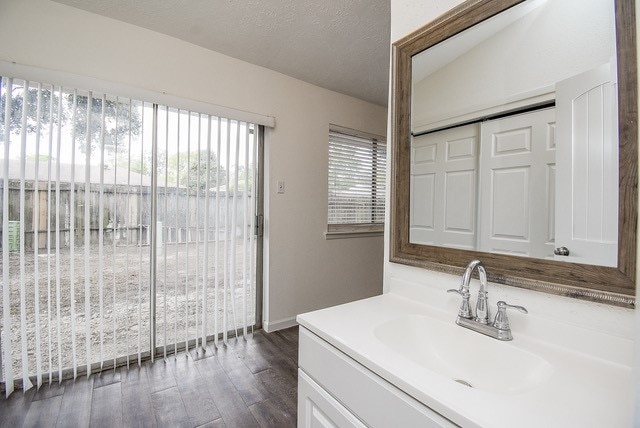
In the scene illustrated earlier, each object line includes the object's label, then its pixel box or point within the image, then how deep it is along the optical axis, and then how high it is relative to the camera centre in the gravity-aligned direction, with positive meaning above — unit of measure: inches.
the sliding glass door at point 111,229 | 61.4 -4.4
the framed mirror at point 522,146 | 26.9 +8.7
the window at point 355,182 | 113.6 +13.7
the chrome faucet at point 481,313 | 32.1 -12.4
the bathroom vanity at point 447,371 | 20.8 -14.9
